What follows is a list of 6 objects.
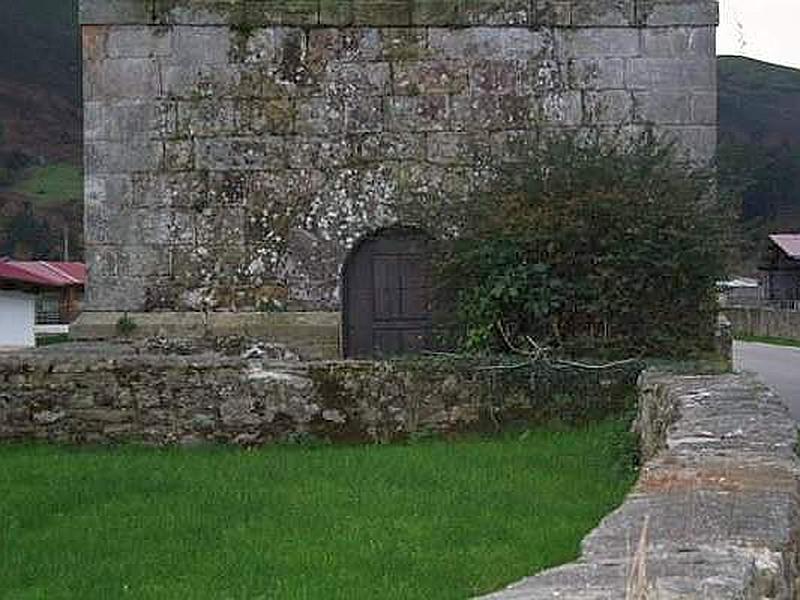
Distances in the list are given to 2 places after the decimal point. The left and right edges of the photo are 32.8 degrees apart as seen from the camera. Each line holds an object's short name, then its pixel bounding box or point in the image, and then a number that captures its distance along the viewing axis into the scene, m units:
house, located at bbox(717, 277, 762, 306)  67.06
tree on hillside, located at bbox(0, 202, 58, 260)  81.56
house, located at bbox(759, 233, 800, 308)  58.81
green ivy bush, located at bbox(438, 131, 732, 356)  11.40
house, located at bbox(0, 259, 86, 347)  40.38
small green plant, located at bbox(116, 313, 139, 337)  13.16
